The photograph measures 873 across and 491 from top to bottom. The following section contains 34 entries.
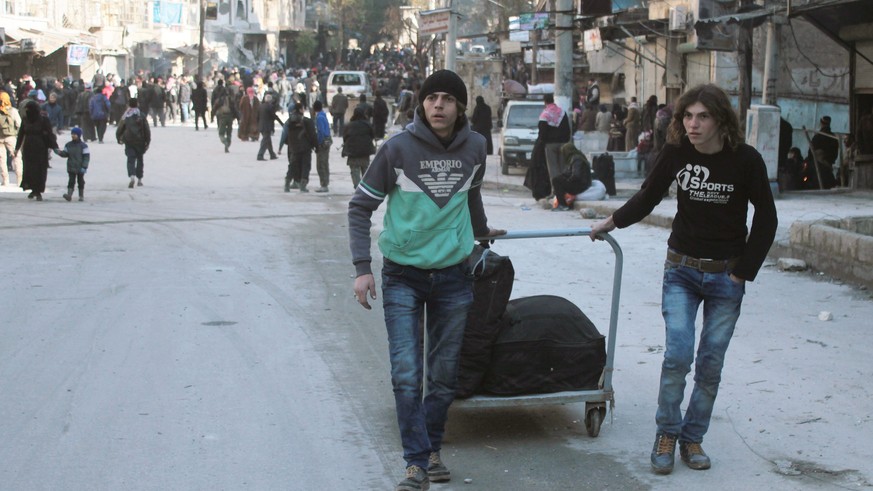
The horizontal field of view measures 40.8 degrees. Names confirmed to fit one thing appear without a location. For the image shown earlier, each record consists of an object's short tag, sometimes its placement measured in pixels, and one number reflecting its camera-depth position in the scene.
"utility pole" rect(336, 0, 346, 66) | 84.07
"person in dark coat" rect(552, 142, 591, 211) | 17.86
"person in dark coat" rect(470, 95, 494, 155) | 29.35
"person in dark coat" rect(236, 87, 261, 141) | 36.19
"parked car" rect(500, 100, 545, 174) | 26.03
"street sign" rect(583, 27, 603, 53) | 26.84
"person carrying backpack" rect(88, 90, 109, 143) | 35.31
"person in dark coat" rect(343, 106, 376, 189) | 20.52
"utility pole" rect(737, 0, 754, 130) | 19.00
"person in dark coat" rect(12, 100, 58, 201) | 18.91
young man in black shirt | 5.04
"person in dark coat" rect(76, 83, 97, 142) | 35.97
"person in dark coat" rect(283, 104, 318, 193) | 21.16
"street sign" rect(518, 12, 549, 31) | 25.77
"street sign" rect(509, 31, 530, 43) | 49.16
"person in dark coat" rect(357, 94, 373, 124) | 23.35
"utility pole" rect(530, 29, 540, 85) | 44.34
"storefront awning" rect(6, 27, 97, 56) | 42.25
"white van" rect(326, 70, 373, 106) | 52.22
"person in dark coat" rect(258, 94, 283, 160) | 29.19
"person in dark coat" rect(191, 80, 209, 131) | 41.47
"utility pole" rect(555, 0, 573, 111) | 22.33
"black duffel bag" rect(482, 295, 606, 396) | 5.63
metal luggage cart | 5.58
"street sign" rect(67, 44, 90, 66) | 46.06
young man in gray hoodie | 4.82
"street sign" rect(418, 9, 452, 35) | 26.19
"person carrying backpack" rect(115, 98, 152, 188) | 21.50
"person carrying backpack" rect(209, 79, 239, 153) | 30.53
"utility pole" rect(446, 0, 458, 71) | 29.17
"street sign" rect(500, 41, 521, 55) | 54.53
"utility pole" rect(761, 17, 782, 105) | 17.61
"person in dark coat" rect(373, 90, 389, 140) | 34.56
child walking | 18.55
